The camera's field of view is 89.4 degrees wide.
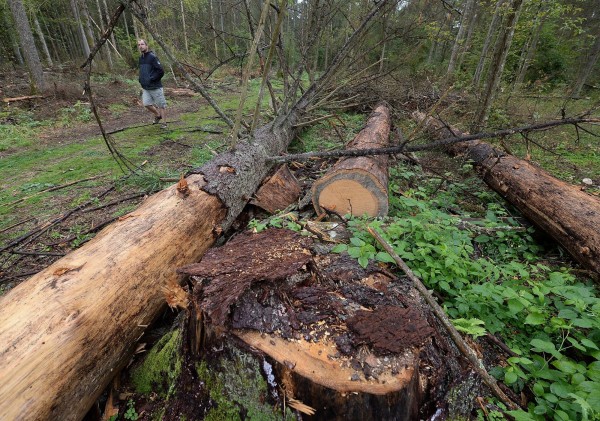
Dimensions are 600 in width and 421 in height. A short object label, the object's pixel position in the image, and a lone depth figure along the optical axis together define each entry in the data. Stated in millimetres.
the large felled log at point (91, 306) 1270
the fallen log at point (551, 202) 2601
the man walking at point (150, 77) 6492
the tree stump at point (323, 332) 1217
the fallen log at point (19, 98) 8442
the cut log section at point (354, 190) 2973
